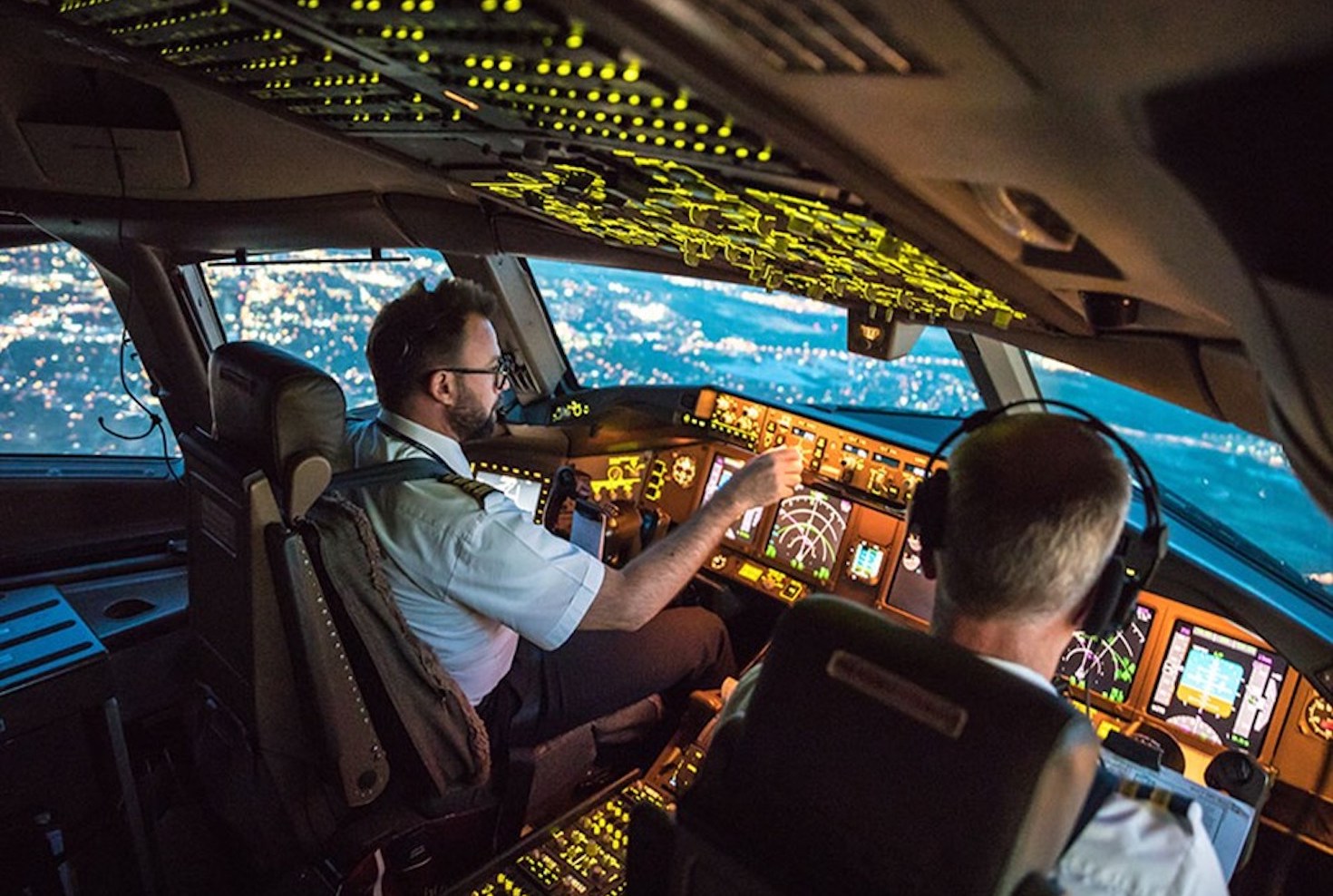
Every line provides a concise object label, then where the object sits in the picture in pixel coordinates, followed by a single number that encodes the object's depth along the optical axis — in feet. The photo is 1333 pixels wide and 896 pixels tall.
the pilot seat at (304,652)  5.53
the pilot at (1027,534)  3.14
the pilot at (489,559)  5.89
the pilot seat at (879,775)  2.48
